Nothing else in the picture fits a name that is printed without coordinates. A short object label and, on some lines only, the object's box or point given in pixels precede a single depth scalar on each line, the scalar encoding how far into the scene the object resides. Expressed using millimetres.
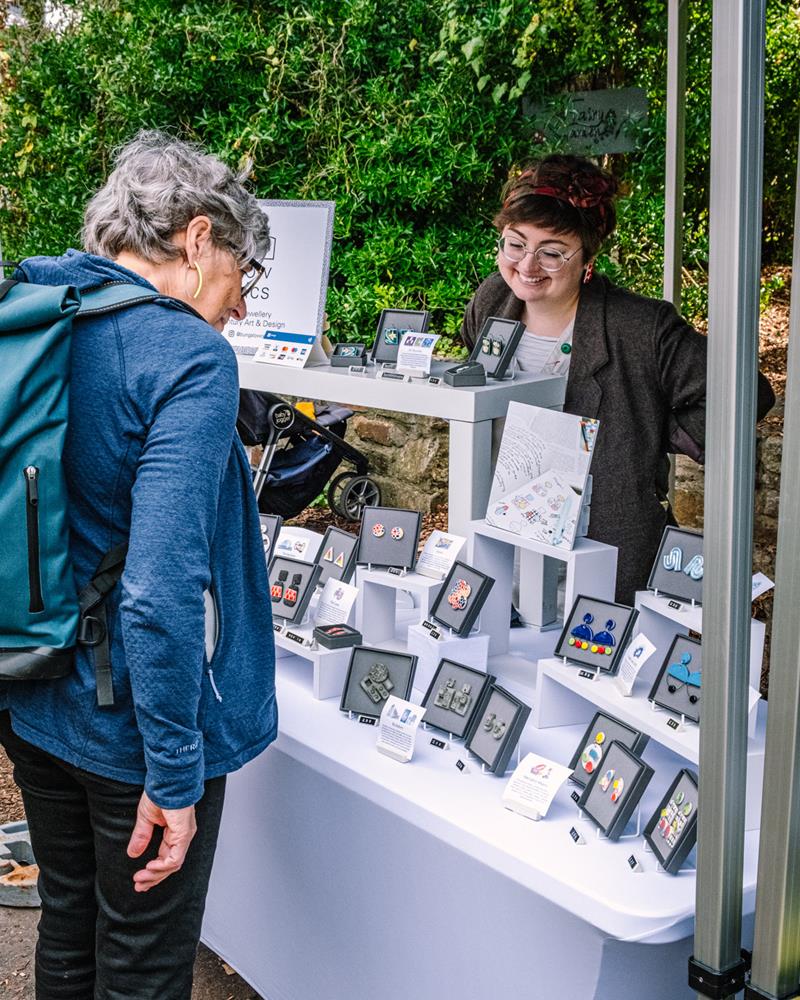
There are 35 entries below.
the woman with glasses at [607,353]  2496
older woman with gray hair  1297
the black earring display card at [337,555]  2100
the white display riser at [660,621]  1712
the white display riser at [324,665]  1936
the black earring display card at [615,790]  1444
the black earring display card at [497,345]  2057
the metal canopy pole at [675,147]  3691
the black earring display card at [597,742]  1532
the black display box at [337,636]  1943
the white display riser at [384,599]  1938
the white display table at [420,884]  1403
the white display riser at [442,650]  1868
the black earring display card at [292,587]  2027
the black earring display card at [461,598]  1853
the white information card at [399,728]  1708
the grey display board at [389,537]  2021
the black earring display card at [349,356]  2281
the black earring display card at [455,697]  1709
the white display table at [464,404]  1938
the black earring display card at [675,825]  1380
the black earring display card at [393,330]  2264
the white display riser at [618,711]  1497
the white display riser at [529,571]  1827
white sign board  2389
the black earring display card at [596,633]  1706
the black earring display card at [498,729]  1616
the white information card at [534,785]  1527
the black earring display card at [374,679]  1827
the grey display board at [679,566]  1752
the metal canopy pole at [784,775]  1171
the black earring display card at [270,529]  2207
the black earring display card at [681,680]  1552
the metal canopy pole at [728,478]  1146
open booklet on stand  1821
